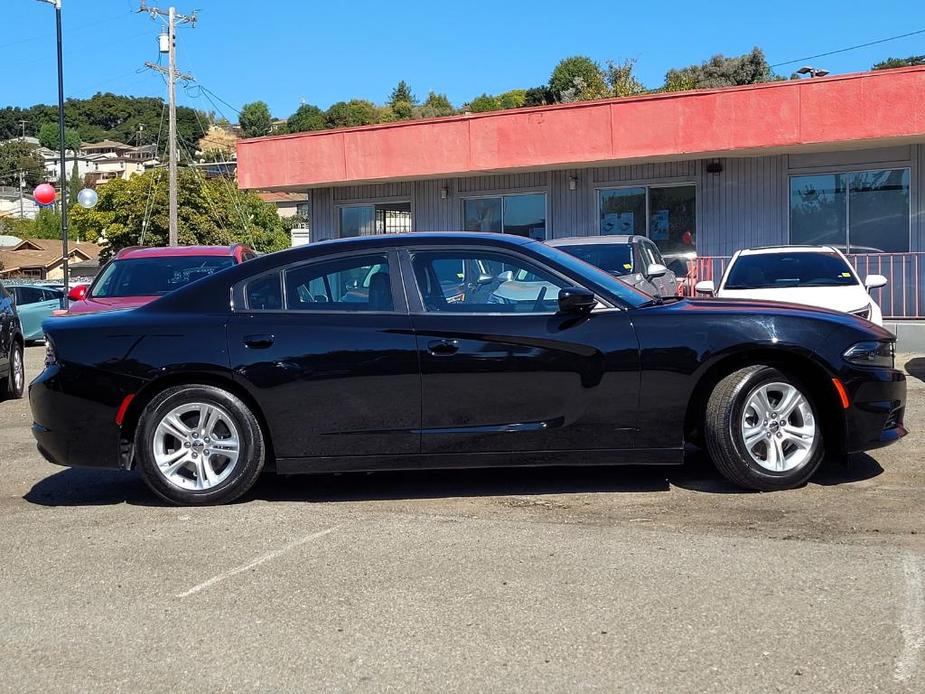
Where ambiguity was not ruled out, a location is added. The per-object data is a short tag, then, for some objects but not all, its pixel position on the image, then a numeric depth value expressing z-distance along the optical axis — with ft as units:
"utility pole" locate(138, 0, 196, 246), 123.65
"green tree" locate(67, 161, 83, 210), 407.85
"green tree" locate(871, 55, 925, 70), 216.54
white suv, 38.91
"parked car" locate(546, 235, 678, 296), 43.78
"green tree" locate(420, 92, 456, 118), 399.03
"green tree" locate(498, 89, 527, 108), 394.32
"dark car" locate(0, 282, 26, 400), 38.22
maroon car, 37.73
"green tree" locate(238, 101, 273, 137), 504.43
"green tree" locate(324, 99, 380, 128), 403.44
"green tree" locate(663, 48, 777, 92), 233.55
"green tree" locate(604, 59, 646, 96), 184.14
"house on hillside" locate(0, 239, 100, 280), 262.67
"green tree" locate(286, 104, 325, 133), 424.05
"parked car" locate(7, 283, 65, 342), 69.82
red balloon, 109.70
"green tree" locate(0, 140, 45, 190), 465.06
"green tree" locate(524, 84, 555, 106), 346.95
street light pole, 93.41
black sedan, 19.56
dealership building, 54.49
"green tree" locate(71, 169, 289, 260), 198.80
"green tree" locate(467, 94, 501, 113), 385.31
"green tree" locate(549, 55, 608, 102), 339.57
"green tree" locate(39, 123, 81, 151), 526.16
